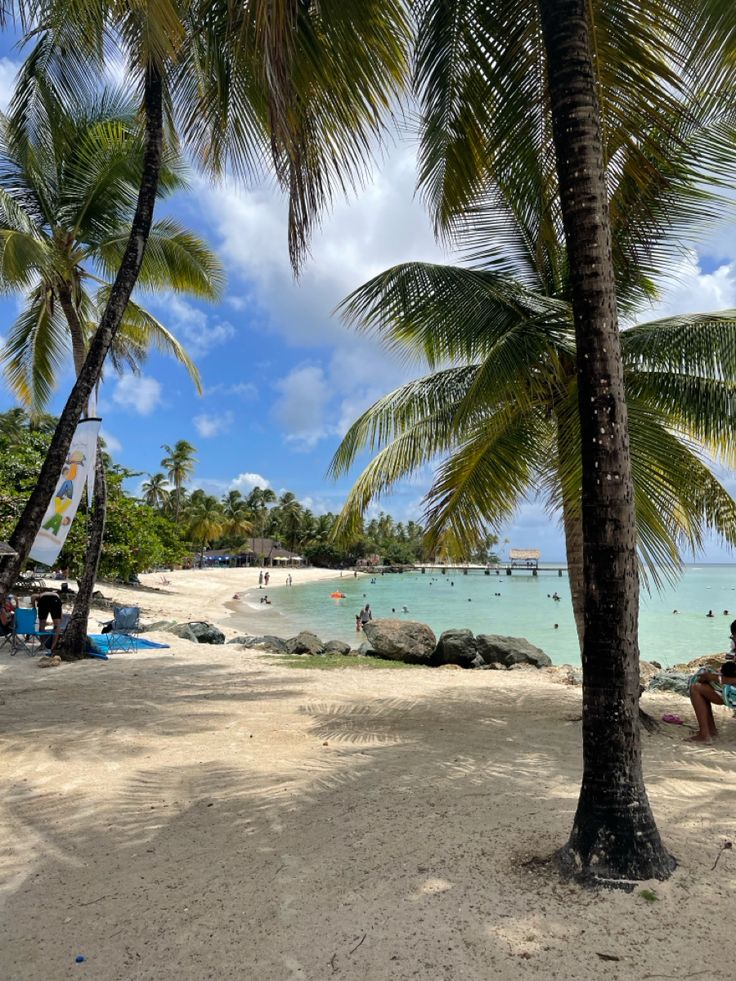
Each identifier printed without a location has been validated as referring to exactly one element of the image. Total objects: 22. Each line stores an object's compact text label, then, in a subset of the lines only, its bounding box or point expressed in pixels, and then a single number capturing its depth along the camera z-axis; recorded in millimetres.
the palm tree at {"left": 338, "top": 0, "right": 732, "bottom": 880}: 3031
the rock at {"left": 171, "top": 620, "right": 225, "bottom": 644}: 15531
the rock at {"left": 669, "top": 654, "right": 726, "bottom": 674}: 10138
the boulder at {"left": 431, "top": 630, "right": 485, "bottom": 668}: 13117
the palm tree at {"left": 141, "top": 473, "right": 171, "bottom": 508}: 75562
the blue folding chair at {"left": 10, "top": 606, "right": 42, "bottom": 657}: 10797
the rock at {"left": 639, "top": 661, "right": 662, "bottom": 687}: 10995
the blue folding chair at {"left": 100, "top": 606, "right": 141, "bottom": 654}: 12125
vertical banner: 7239
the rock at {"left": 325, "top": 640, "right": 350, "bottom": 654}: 14488
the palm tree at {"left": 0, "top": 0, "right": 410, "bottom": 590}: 4305
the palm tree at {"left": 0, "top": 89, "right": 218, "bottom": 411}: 8750
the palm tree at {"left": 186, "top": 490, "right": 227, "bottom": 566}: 75938
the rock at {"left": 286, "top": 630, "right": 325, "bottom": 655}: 13992
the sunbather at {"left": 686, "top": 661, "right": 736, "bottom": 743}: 5785
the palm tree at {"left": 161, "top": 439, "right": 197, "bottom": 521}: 69438
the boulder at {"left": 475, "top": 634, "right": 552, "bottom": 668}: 13492
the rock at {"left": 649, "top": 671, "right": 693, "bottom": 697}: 9130
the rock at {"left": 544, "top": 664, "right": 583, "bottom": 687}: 10485
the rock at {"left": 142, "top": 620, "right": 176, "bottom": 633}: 15859
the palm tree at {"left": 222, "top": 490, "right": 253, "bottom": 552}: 88188
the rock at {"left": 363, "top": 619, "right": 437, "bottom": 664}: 13266
